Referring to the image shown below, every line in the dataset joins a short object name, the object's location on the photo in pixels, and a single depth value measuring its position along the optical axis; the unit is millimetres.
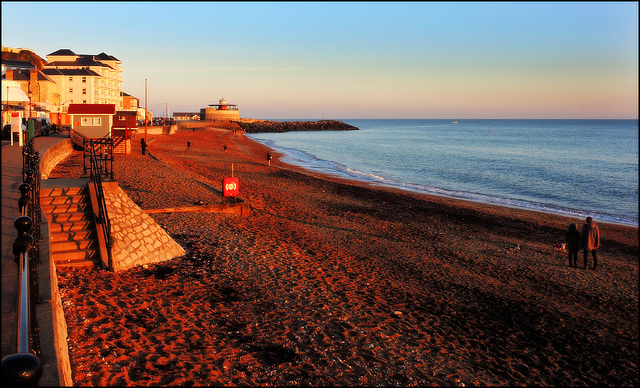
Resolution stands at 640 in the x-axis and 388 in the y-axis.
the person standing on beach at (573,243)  12727
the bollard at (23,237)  3316
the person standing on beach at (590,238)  12648
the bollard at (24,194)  5176
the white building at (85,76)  65875
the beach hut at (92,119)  26056
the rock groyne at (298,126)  117088
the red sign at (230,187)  14781
